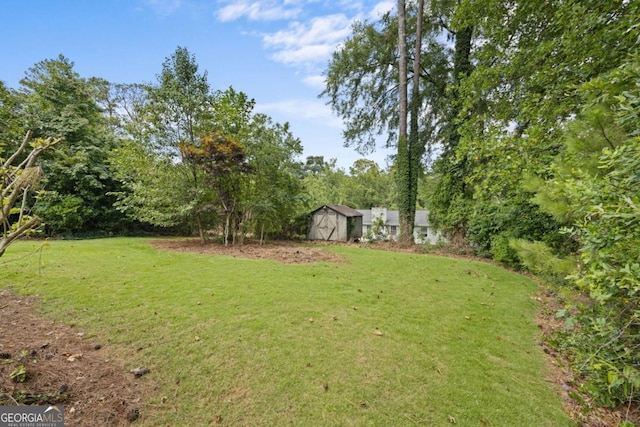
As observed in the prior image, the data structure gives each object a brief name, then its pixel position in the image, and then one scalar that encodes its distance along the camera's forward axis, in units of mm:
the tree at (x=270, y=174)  9875
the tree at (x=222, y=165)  8656
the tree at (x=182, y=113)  8812
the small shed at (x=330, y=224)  13930
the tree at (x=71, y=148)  10180
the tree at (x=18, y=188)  1599
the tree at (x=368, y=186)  31172
